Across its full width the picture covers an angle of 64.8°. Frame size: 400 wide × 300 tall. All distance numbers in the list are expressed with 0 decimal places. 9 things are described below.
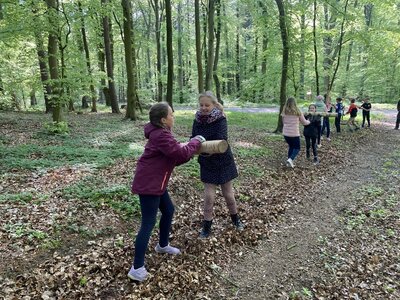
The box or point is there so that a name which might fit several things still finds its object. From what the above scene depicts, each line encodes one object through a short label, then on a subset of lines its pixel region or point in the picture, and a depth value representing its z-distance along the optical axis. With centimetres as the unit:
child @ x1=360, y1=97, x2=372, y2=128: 1843
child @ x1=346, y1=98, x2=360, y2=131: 1740
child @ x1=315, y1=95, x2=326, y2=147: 1273
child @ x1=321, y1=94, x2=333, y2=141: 1462
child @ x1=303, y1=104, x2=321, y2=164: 1077
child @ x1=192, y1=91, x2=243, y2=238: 500
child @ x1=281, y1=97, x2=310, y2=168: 965
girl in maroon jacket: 397
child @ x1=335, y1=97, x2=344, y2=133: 1689
